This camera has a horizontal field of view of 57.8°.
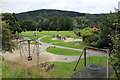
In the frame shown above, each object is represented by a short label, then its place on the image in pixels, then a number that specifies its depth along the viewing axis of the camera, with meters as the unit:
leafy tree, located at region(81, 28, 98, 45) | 20.67
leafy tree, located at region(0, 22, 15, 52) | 10.05
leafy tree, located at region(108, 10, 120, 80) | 5.49
